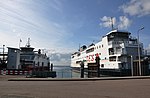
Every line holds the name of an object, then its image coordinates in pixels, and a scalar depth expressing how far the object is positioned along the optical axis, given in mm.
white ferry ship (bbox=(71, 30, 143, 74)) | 21809
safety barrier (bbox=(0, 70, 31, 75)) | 17760
